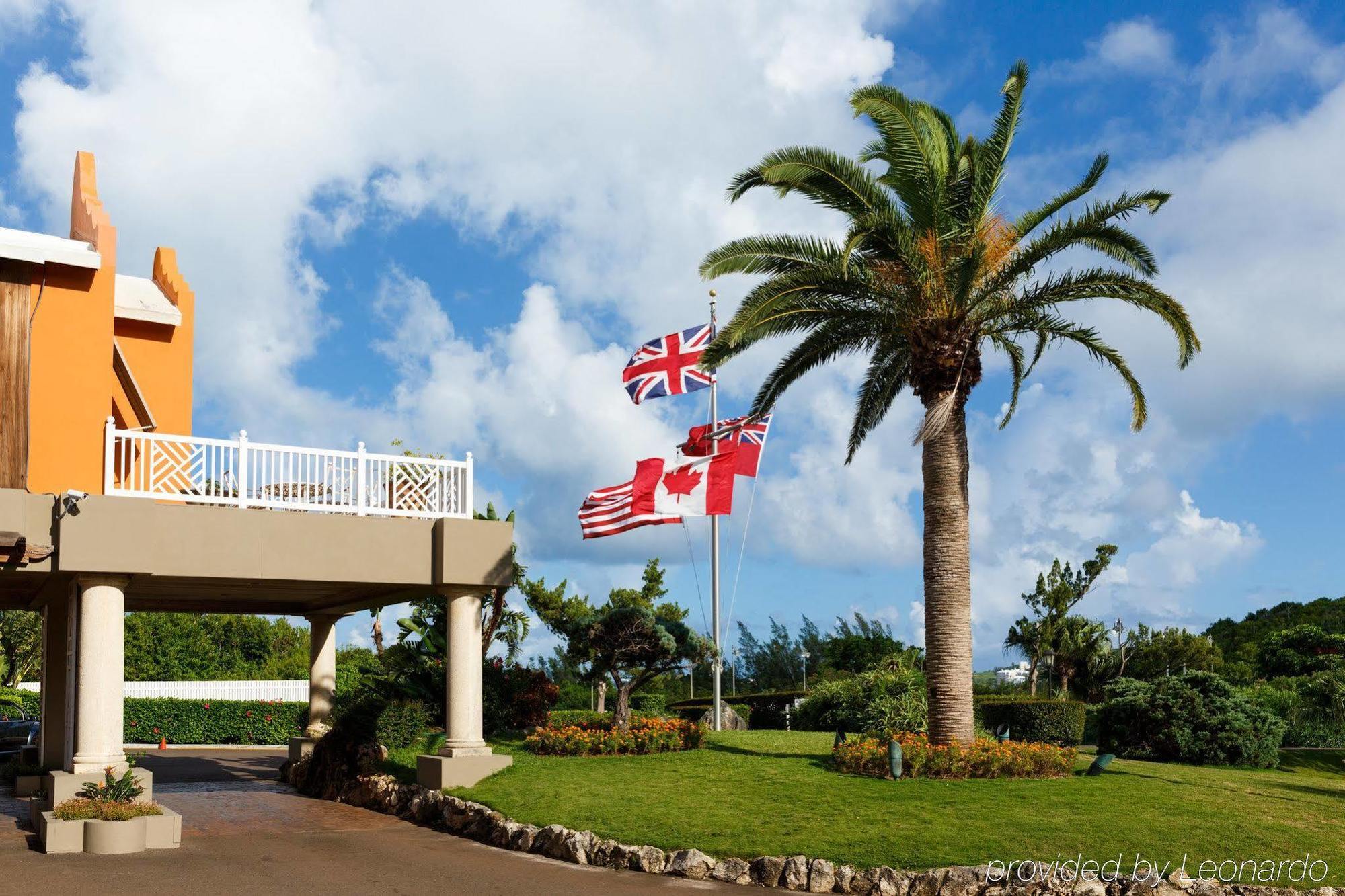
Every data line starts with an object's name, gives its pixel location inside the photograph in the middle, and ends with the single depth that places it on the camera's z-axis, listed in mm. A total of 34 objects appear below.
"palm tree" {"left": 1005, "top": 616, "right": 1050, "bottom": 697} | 42438
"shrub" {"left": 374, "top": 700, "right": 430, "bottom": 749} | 22266
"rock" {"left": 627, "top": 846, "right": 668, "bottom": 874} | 14375
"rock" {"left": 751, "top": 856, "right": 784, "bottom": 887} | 13633
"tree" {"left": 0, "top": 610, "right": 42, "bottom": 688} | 52219
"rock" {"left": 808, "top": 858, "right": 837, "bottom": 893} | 13375
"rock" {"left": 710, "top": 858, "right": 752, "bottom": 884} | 13836
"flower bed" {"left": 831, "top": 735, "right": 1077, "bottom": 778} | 18078
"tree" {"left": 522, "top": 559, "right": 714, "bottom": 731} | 23812
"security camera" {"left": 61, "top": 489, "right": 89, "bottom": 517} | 17250
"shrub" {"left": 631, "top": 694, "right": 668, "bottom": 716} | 34000
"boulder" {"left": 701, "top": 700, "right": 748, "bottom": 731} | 29542
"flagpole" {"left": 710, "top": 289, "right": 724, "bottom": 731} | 25597
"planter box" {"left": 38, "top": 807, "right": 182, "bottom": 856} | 15625
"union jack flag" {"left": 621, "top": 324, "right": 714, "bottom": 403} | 26859
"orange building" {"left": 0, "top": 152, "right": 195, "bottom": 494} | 18469
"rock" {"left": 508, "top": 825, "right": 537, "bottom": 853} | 16031
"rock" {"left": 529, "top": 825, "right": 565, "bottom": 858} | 15594
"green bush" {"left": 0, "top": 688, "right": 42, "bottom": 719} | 38281
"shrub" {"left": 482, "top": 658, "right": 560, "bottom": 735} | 26312
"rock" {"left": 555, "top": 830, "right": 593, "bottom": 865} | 15141
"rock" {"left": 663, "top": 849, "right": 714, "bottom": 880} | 14070
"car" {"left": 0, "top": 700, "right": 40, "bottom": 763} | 27719
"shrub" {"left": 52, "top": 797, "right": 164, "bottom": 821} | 16000
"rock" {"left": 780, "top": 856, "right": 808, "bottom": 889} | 13492
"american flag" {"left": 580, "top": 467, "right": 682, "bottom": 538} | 23625
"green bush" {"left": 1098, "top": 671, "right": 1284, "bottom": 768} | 22469
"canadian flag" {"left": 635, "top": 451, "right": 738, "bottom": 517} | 23641
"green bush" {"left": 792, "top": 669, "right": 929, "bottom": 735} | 22297
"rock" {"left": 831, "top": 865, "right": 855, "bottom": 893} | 13305
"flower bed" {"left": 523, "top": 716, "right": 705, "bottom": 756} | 21844
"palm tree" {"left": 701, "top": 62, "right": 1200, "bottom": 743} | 19609
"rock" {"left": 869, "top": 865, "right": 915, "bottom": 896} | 13078
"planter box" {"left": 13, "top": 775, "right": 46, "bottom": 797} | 21938
